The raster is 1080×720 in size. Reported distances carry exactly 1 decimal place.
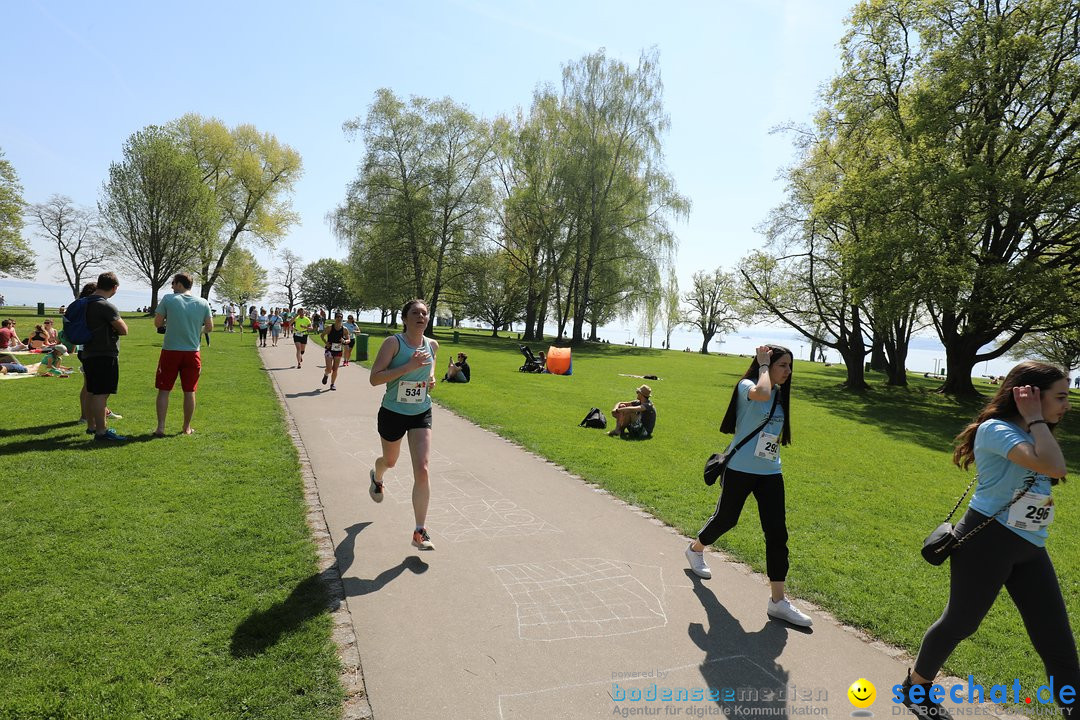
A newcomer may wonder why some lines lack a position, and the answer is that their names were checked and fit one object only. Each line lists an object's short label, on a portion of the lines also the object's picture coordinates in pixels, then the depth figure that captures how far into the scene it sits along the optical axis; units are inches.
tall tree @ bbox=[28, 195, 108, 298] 2197.3
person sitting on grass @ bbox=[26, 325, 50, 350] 737.0
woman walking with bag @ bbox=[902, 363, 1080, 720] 110.7
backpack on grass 449.7
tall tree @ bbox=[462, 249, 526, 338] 1738.4
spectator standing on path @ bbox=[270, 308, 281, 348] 1075.0
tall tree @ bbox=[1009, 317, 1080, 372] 1528.1
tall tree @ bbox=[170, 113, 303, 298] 1737.2
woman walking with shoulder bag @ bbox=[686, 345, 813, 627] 158.6
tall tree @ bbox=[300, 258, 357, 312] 3811.5
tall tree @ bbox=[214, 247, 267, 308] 1931.6
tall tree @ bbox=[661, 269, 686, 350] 1546.5
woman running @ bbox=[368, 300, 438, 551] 190.9
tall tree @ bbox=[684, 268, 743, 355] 3061.0
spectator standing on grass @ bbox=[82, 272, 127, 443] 292.0
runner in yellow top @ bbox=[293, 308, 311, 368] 728.1
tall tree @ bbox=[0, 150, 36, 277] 1391.5
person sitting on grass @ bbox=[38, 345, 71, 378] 534.3
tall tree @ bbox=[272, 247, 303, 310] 3683.6
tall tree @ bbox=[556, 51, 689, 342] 1489.9
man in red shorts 302.2
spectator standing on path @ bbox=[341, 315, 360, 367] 819.6
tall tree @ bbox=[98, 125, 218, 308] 1519.4
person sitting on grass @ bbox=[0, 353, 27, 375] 533.3
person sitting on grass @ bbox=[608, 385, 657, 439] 424.8
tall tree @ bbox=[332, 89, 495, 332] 1467.8
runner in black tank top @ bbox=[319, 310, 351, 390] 541.0
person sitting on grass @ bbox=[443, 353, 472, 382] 677.3
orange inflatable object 901.5
